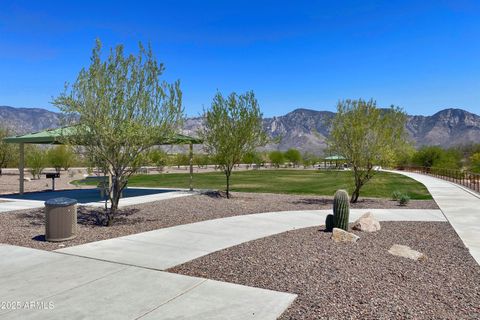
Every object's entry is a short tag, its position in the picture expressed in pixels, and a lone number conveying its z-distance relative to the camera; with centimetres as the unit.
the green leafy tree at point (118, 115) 1085
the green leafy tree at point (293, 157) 10826
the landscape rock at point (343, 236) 920
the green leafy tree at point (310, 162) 9344
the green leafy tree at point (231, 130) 1916
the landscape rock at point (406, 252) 787
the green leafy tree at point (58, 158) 5053
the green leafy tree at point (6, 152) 4332
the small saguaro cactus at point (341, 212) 1028
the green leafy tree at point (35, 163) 3672
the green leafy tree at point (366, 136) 1684
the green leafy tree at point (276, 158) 10025
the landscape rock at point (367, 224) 1075
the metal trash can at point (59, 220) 906
